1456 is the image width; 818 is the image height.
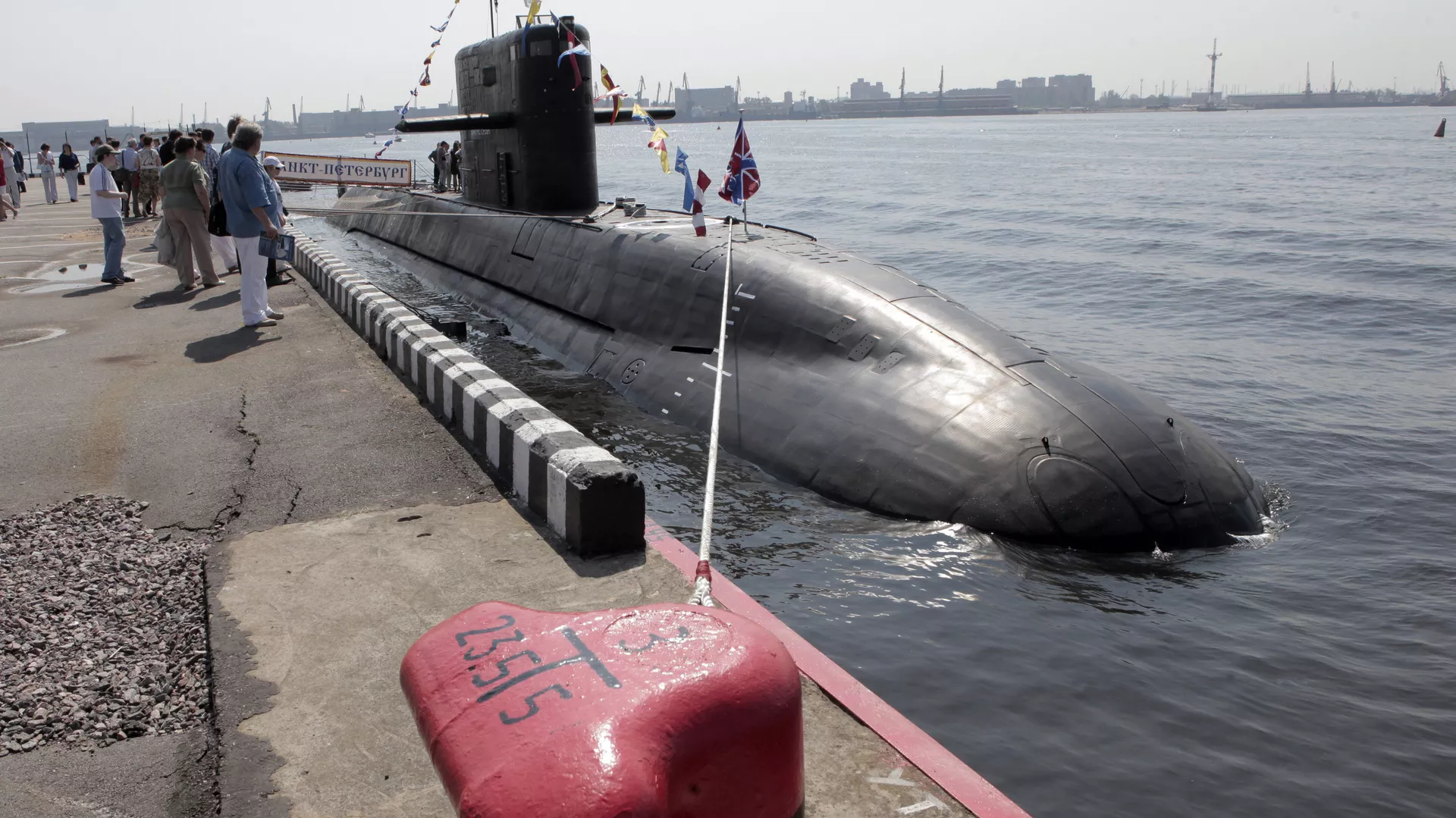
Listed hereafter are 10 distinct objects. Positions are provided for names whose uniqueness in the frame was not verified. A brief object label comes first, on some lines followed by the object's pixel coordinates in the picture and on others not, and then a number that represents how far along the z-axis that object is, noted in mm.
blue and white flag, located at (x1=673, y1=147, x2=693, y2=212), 13203
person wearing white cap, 14891
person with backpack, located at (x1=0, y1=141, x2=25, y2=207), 28531
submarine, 6918
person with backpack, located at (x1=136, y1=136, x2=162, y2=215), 24797
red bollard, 2273
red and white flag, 11477
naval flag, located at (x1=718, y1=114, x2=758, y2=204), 11867
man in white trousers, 10359
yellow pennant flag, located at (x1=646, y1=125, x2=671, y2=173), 14273
